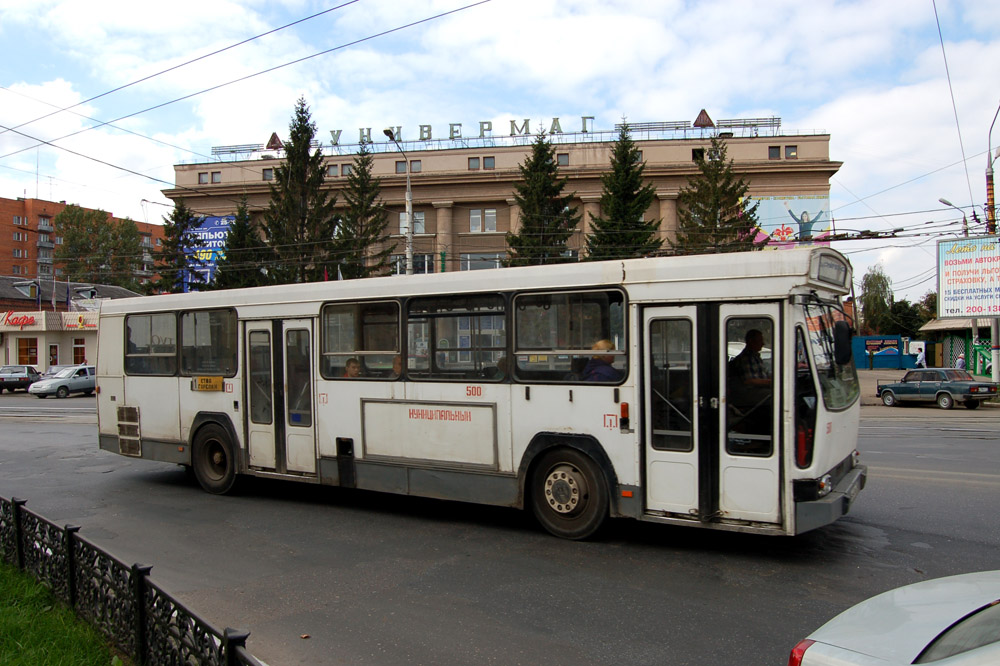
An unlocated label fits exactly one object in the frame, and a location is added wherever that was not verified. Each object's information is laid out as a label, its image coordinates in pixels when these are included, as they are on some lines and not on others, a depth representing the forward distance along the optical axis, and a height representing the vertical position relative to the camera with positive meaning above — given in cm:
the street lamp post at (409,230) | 2552 +419
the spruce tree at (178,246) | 4856 +647
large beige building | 5428 +1205
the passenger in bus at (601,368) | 702 -37
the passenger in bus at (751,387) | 634 -52
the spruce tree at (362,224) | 4478 +731
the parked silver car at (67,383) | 3650 -227
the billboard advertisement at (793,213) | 5422 +900
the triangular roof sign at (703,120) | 5919 +1788
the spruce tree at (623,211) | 3808 +668
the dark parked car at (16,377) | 4147 -215
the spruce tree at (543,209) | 4019 +718
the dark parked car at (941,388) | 2586 -236
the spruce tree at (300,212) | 4472 +824
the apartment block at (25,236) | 10050 +1588
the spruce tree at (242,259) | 4553 +514
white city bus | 632 -61
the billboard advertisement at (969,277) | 2958 +211
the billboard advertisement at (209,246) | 4744 +634
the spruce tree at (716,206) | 4184 +765
